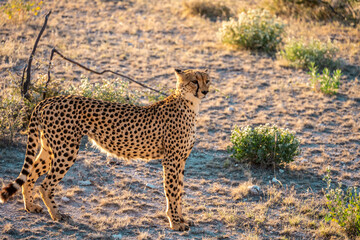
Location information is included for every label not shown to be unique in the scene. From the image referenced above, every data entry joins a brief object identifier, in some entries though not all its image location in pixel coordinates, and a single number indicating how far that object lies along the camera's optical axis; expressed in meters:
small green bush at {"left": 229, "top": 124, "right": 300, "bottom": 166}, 12.48
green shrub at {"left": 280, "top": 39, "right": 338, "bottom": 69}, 19.81
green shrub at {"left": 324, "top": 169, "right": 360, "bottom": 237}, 9.37
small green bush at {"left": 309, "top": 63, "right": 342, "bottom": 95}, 17.41
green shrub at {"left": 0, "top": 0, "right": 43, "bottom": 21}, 21.39
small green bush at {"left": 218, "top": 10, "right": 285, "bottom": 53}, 21.46
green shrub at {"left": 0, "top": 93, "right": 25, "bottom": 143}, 12.31
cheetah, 9.05
